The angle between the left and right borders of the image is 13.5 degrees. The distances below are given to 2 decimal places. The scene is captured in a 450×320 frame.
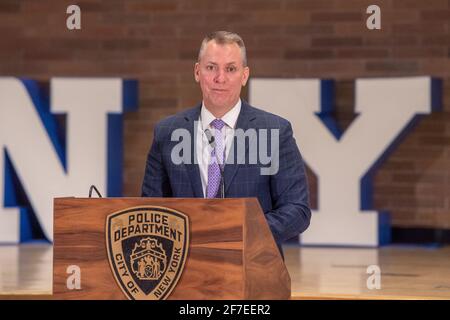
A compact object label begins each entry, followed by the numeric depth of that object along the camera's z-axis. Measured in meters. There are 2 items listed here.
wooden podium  5.57
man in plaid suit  6.65
